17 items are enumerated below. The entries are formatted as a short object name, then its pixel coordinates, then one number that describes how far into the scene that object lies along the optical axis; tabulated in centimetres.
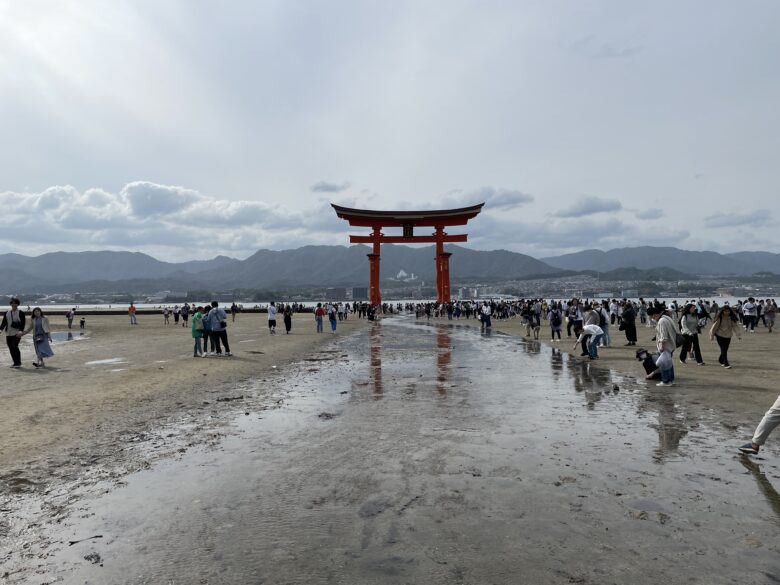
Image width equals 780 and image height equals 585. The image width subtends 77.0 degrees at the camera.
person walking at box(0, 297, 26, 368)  1465
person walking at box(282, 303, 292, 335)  2845
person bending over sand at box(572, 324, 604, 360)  1523
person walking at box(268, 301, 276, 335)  2682
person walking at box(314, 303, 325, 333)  2974
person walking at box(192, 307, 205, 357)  1666
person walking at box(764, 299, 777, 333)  2879
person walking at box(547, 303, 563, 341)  2252
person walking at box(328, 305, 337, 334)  3152
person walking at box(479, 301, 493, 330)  3441
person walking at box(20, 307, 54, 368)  1477
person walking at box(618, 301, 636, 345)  1905
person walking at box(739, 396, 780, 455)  567
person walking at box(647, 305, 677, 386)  1065
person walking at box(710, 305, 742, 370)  1288
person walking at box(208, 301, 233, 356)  1689
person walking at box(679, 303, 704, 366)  1348
